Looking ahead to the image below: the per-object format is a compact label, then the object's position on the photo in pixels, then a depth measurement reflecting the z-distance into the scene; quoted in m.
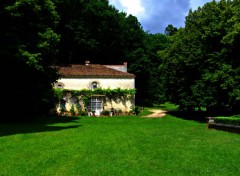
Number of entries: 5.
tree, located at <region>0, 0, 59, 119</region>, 27.97
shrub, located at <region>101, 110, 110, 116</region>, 45.88
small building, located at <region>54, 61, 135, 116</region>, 45.78
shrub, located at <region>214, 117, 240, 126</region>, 25.33
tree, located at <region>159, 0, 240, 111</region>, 34.47
